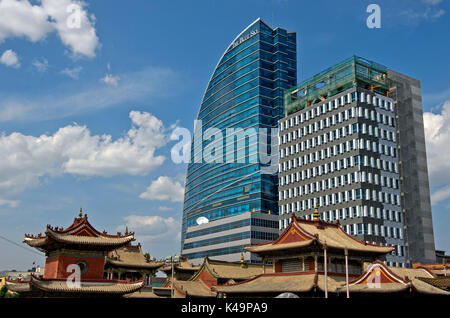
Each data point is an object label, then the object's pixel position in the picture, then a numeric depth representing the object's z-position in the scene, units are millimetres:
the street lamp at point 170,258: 59125
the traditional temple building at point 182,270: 85069
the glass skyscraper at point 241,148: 142875
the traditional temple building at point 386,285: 42844
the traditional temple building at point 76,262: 48375
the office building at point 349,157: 105688
